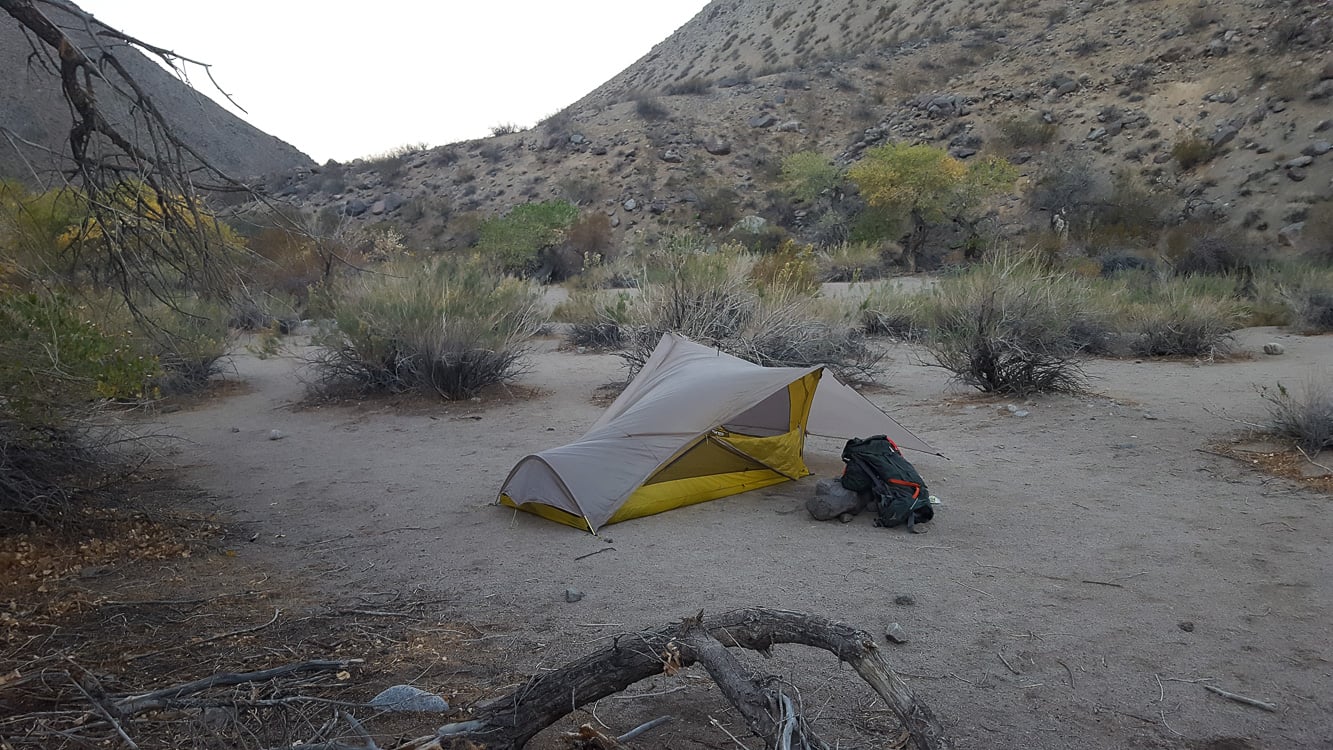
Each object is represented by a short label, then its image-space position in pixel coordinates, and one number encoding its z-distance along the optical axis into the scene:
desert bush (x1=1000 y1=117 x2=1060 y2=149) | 33.91
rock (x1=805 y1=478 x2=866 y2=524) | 5.87
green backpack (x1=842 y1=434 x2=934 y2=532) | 5.65
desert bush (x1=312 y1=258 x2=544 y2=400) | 10.82
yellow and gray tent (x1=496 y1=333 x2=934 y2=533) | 5.95
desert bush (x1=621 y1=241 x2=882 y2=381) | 11.05
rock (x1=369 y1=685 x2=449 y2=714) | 3.19
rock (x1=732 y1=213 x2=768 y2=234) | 30.43
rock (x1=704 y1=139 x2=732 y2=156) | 42.25
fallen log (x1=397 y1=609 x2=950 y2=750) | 2.48
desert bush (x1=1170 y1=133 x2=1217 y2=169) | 28.80
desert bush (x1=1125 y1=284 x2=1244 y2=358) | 12.75
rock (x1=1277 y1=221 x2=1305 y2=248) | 23.50
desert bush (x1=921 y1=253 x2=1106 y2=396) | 9.83
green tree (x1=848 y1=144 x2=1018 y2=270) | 27.47
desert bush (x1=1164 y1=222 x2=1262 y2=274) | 20.98
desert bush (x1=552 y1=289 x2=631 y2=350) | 15.29
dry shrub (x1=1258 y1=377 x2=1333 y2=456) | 6.62
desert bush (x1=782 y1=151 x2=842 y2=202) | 34.28
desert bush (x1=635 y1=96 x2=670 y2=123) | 45.50
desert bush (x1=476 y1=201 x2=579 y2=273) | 27.47
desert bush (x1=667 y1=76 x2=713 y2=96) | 49.75
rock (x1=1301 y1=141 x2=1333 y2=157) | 25.73
